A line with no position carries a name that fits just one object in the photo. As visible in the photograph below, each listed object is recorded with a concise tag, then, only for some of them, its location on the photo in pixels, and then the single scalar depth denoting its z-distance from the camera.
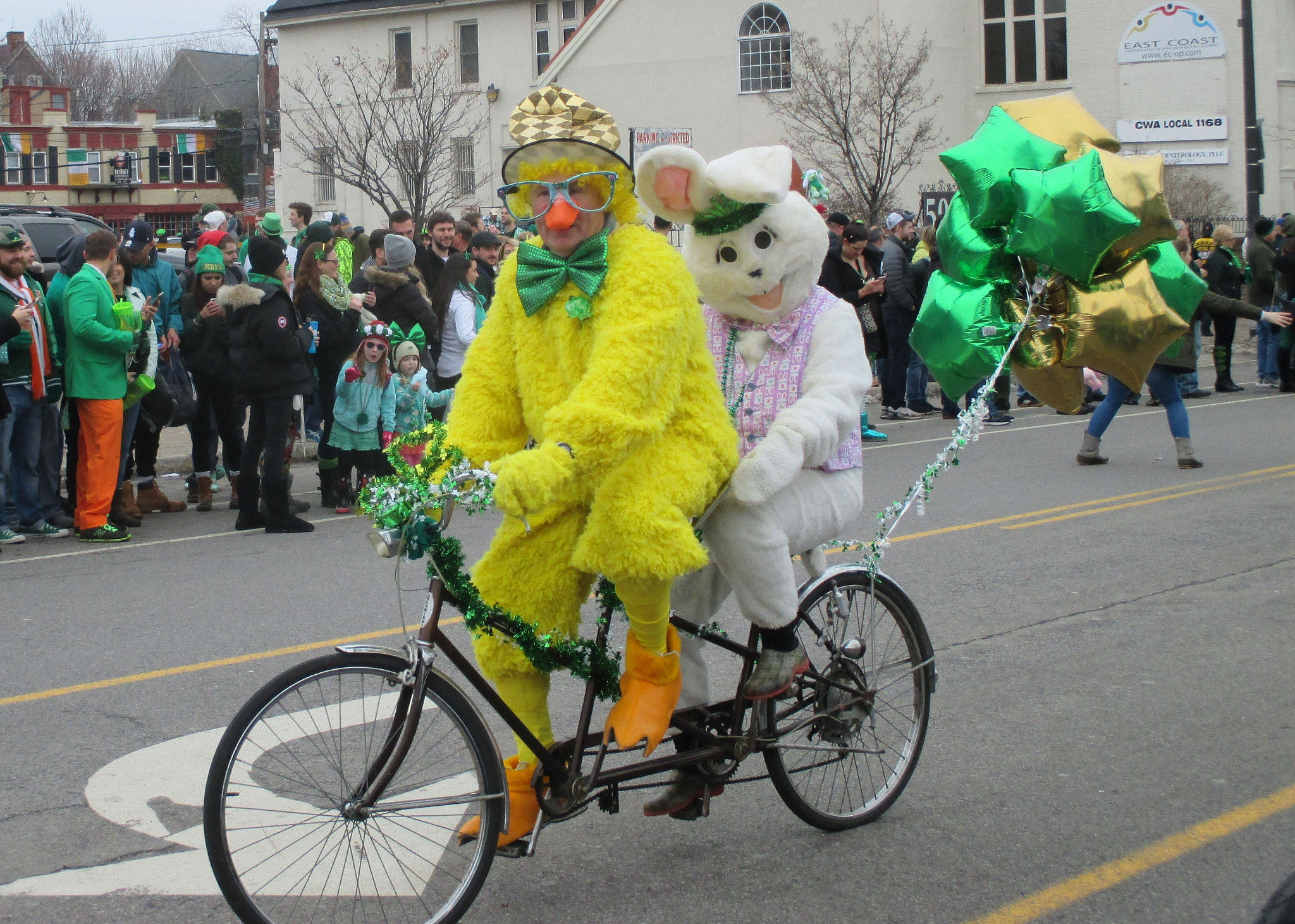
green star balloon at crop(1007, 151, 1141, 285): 3.97
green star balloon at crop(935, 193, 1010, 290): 4.27
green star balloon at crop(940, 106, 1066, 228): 4.11
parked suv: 14.61
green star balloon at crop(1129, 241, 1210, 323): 4.21
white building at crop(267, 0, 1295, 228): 30.95
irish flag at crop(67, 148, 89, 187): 61.88
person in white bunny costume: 3.64
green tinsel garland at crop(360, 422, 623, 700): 3.02
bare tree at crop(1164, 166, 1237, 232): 28.86
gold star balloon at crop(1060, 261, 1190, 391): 4.18
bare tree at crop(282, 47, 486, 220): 31.92
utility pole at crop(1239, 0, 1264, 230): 18.88
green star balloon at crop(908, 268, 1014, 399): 4.27
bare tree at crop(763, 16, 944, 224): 29.83
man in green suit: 8.90
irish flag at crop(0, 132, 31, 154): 60.69
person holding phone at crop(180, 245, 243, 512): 10.16
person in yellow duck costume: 3.30
